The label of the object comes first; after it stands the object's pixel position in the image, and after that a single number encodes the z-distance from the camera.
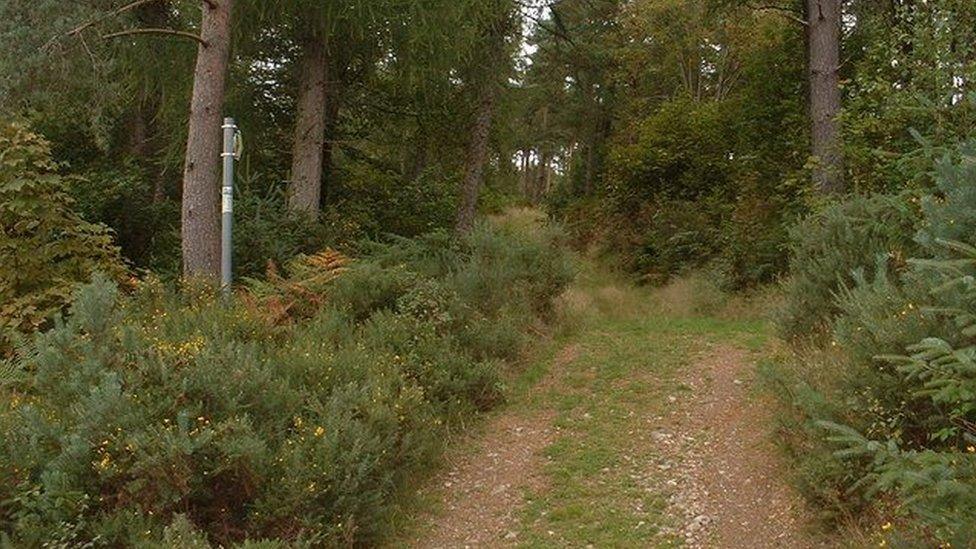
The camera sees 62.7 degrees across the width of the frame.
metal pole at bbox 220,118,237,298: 8.26
